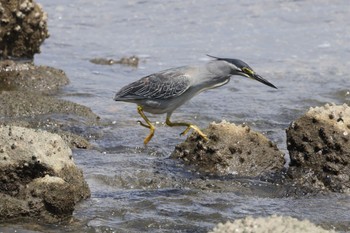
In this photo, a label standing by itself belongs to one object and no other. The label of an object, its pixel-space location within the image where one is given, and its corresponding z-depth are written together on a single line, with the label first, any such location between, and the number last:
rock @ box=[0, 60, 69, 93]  21.25
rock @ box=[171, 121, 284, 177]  15.16
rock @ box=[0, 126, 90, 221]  12.05
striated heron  15.89
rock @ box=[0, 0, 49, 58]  23.00
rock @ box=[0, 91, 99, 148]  17.92
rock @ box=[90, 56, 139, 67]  26.27
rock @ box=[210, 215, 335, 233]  9.12
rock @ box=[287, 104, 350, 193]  14.59
